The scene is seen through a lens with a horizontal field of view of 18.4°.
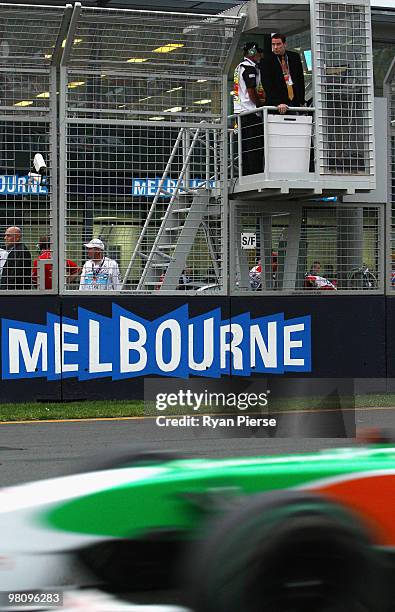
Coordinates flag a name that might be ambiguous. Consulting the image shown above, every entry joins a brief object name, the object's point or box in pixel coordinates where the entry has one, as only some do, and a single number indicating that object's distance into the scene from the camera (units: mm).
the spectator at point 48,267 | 14328
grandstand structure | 14242
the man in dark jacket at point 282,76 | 15016
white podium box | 14812
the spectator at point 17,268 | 14133
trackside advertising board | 14094
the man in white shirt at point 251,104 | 15000
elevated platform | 14711
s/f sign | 15445
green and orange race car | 3918
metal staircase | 14945
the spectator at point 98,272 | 14516
